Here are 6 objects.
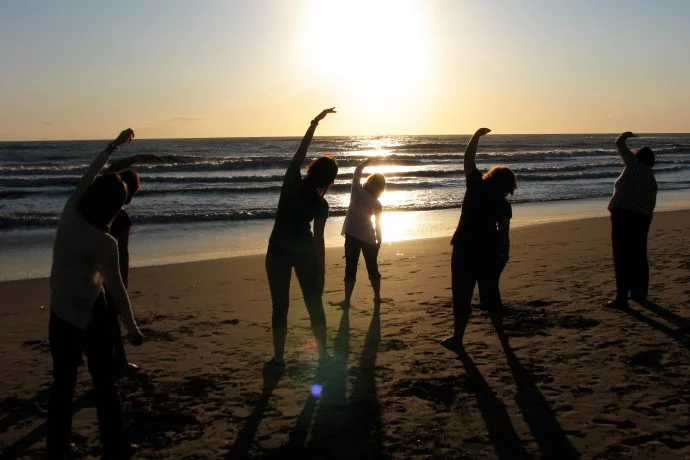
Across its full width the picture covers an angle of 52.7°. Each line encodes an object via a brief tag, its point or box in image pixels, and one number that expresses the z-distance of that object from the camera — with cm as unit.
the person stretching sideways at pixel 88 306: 355
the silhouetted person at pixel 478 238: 551
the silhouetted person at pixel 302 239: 484
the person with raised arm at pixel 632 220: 680
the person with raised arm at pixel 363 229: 723
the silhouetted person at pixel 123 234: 467
